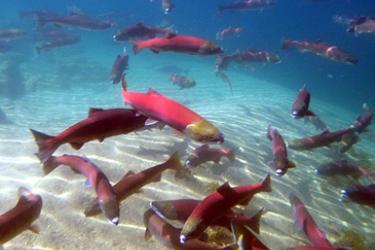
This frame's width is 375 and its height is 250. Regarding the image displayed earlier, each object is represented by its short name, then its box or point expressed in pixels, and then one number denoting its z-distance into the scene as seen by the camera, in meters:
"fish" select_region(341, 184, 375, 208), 5.20
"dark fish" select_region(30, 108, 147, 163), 3.64
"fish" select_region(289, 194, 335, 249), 4.53
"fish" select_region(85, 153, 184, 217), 4.25
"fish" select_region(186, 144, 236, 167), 6.52
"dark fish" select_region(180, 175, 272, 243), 3.47
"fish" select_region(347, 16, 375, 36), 10.49
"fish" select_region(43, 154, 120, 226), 3.68
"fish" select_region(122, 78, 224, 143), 3.46
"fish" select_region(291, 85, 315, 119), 6.38
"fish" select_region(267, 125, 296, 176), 5.60
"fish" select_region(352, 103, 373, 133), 8.98
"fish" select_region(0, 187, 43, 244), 3.22
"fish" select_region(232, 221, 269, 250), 3.50
